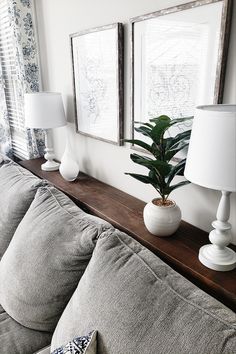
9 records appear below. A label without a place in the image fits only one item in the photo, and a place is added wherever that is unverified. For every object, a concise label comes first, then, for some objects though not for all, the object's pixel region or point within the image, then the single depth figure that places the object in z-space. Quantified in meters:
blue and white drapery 2.12
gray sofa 0.70
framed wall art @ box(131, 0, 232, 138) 1.02
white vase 1.86
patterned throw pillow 0.78
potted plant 1.09
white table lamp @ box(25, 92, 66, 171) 1.89
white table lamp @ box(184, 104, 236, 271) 0.75
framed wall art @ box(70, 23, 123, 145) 1.49
